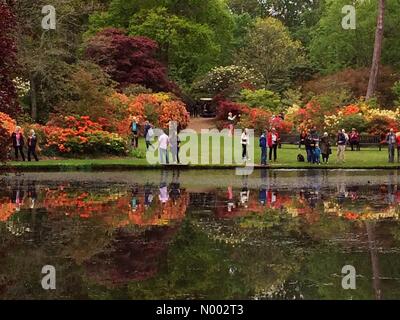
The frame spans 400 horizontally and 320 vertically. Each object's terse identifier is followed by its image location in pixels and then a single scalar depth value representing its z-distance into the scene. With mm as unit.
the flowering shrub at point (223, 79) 64000
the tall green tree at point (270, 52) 70875
